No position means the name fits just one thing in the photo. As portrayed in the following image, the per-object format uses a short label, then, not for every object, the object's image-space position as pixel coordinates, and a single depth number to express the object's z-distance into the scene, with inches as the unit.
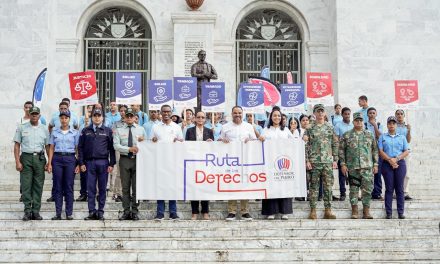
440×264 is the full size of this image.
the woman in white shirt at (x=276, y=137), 433.1
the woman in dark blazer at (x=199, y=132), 446.9
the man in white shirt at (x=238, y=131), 436.1
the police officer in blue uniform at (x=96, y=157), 422.3
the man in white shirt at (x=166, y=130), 440.1
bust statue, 629.0
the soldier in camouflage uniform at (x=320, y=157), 434.6
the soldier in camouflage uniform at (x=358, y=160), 438.6
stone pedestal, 727.7
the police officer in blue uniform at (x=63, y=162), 423.2
